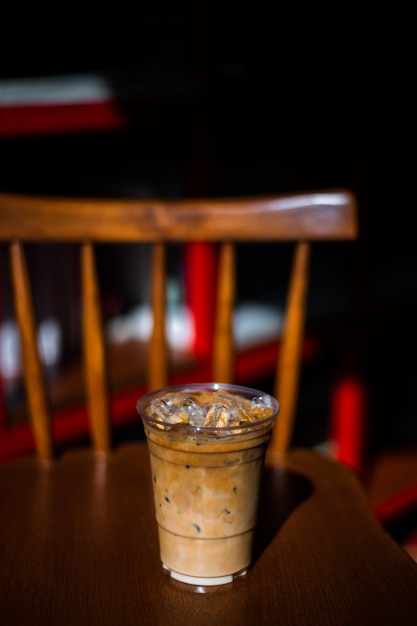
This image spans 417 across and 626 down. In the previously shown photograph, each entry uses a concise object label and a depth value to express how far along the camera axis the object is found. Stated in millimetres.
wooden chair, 583
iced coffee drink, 566
